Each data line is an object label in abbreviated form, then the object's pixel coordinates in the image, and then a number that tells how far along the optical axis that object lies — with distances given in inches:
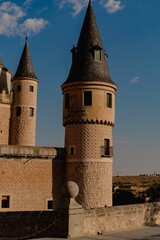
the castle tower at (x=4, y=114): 1205.1
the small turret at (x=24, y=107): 1203.2
